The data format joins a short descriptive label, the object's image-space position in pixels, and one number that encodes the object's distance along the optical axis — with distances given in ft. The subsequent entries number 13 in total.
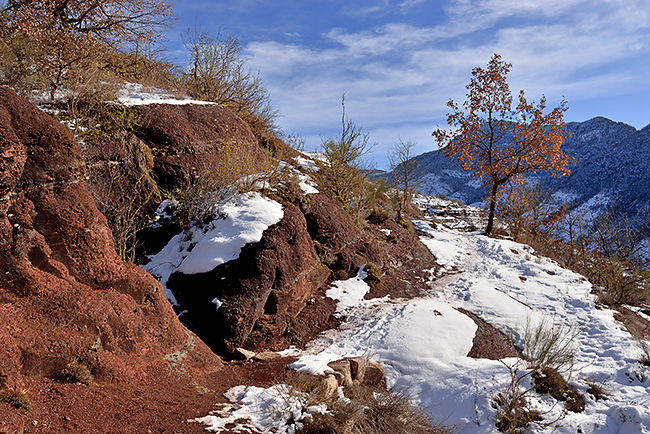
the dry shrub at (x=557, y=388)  14.46
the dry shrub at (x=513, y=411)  13.30
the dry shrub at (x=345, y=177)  30.55
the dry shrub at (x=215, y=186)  20.13
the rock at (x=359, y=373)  13.71
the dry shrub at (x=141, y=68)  32.01
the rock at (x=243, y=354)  15.57
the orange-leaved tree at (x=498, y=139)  41.78
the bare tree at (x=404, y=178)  44.56
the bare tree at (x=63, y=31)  21.97
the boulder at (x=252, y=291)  16.43
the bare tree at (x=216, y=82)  33.81
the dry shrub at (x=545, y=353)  15.75
